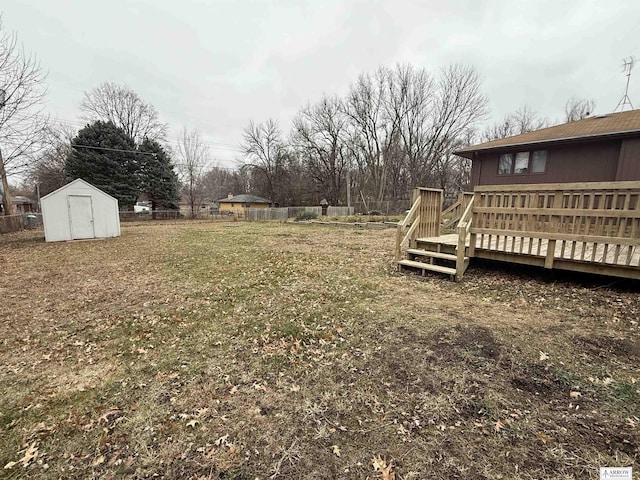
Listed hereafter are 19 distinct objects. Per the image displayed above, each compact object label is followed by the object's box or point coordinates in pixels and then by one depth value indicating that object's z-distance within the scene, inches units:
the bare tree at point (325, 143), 1245.7
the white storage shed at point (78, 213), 455.8
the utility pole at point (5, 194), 495.4
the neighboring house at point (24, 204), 1342.0
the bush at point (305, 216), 901.4
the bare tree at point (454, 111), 1044.5
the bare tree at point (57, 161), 1052.5
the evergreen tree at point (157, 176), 1070.4
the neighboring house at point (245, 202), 1585.9
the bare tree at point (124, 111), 1077.1
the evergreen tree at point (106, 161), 976.9
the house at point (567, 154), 356.8
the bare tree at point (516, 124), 1104.8
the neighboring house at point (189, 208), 1268.9
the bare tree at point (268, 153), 1339.8
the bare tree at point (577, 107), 1040.8
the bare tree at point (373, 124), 1159.0
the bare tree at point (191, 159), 1269.7
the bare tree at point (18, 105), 434.9
